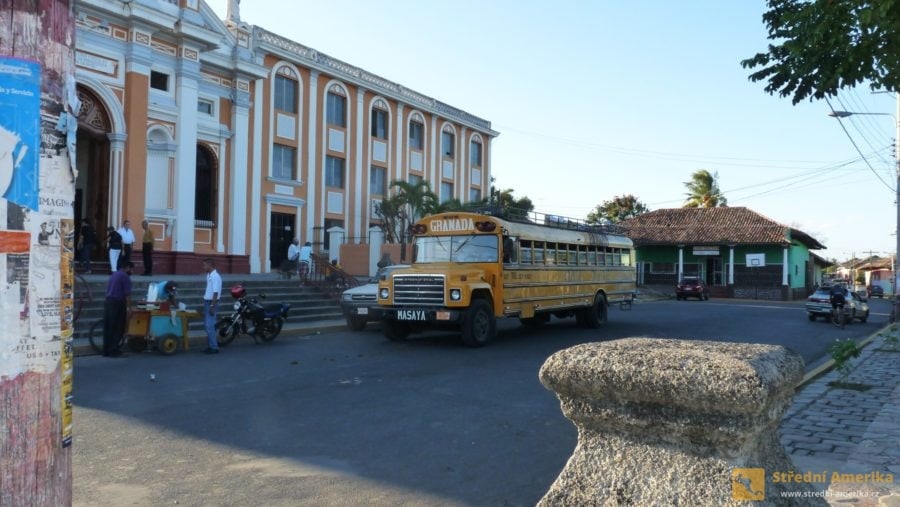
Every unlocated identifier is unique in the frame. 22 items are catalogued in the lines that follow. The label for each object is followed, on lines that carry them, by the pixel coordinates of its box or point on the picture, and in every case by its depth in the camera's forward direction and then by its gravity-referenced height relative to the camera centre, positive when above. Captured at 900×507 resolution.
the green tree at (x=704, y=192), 54.53 +6.27
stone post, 2.02 -0.47
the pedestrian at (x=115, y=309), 11.55 -0.79
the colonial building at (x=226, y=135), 20.11 +4.75
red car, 38.12 -1.06
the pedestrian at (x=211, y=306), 12.59 -0.79
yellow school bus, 13.27 -0.20
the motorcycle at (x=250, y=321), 13.48 -1.14
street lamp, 23.43 +4.09
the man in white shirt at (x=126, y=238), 18.55 +0.66
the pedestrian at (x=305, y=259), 21.61 +0.19
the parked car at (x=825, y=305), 23.38 -1.15
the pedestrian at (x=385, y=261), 19.72 +0.14
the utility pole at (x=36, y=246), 1.87 +0.04
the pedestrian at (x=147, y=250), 19.69 +0.36
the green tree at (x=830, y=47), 7.09 +2.40
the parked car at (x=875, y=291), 62.09 -1.68
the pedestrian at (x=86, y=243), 18.64 +0.51
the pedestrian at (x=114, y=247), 18.30 +0.40
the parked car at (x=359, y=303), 16.06 -0.89
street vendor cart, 12.07 -1.14
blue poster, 1.85 +0.36
